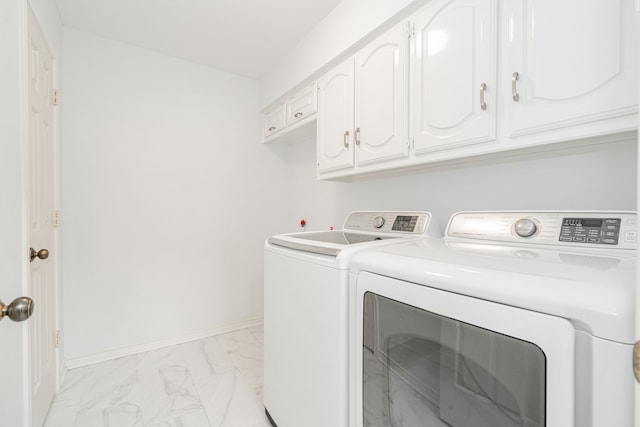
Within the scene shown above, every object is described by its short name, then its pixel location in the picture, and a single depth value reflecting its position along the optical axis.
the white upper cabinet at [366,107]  1.47
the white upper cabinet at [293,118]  2.17
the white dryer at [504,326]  0.53
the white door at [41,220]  1.39
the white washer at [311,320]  1.07
